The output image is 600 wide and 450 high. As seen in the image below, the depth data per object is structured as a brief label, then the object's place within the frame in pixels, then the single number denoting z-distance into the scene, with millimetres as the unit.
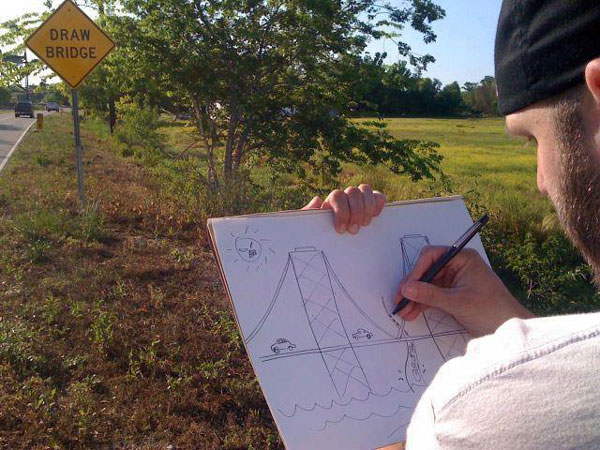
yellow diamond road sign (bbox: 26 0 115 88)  7844
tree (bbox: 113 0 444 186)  7301
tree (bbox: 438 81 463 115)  50406
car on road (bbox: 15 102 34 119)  54562
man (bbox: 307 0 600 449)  697
